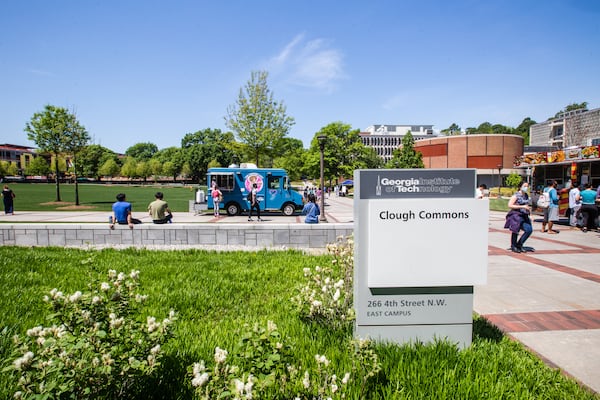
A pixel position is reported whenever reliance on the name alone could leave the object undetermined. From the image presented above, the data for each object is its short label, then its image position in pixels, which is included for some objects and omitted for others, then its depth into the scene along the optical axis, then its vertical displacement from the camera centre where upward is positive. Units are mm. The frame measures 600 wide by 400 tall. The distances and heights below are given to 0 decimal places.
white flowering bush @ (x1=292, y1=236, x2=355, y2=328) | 3893 -1433
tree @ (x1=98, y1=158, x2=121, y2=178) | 94750 +3433
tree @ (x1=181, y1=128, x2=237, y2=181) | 91438 +6493
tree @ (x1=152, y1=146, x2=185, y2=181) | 95125 +4474
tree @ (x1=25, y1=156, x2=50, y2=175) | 92262 +4231
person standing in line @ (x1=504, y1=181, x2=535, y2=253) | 9078 -1043
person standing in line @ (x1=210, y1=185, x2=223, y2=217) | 18547 -911
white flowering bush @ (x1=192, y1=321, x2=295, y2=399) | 1867 -1140
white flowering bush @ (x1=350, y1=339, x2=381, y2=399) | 2482 -1403
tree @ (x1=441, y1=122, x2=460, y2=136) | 169800 +26351
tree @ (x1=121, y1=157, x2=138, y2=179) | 95938 +3122
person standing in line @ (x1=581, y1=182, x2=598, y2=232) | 13219 -1142
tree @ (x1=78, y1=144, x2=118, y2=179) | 99681 +5979
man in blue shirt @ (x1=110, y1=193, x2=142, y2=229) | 9328 -879
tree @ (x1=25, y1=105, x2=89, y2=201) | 21891 +3308
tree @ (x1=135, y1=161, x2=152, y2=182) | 95875 +3112
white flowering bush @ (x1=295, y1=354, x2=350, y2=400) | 2090 -1471
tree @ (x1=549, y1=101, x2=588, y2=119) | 118462 +25625
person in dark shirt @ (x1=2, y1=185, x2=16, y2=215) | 17156 -962
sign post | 3289 -648
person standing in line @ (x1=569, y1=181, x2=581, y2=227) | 14296 -1149
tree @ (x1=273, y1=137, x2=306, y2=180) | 79656 +4099
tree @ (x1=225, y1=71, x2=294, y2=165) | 25281 +4585
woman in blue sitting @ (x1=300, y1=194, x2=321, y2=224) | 11453 -1041
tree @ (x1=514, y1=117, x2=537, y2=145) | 134300 +21429
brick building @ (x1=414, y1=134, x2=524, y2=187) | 76562 +6122
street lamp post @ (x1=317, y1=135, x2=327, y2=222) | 16309 +1515
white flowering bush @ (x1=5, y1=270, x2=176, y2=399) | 1956 -1092
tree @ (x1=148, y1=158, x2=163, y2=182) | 97144 +3699
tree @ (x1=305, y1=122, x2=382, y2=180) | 49406 +4048
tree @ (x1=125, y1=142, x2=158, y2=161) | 140962 +12827
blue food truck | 20219 -391
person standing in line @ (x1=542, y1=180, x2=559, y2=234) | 12758 -1201
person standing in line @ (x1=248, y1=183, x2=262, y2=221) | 17312 -1001
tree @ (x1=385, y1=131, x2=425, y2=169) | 68125 +4814
